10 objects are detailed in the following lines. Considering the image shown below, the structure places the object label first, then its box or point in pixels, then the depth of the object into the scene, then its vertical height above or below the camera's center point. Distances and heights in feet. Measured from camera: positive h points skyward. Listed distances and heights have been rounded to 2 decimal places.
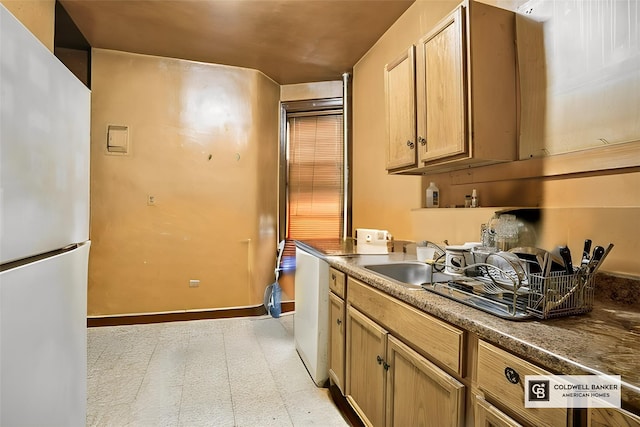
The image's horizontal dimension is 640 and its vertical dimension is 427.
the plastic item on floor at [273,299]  11.76 -2.95
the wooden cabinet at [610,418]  1.89 -1.15
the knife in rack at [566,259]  3.25 -0.42
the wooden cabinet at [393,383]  3.40 -2.00
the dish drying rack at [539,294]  3.00 -0.73
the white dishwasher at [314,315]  6.89 -2.15
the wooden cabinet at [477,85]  4.98 +1.88
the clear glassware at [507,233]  4.88 -0.27
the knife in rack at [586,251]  3.34 -0.35
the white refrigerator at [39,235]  2.60 -0.21
